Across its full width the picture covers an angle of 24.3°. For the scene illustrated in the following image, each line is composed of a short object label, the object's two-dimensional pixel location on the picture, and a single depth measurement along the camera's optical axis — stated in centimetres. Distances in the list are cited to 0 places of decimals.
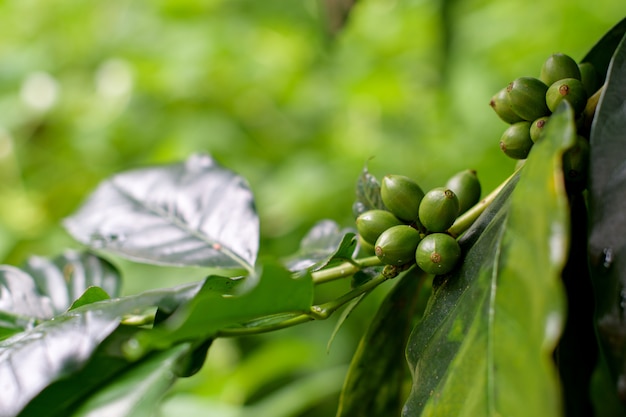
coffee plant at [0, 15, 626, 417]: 35
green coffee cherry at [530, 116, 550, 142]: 40
